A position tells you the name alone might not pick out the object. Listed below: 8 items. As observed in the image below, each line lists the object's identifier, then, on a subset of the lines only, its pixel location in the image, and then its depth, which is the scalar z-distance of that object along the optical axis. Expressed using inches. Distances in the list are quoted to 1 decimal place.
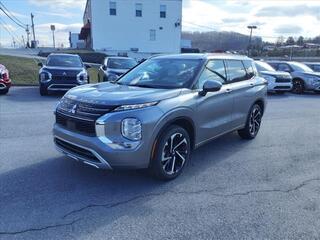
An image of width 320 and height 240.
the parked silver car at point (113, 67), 534.9
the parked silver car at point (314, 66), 765.9
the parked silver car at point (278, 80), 591.2
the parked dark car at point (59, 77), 469.7
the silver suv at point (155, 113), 151.3
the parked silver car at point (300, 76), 643.5
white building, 1692.9
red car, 461.1
